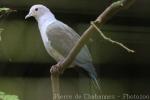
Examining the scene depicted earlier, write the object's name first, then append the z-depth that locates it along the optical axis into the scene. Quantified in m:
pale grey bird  8.09
